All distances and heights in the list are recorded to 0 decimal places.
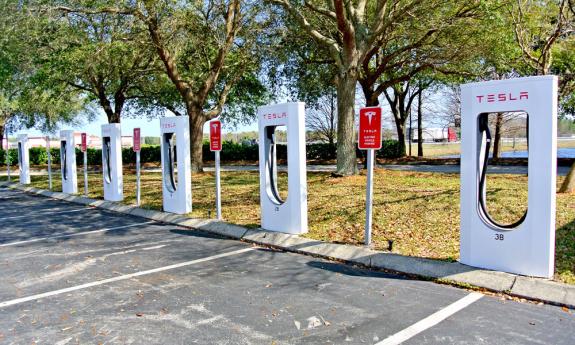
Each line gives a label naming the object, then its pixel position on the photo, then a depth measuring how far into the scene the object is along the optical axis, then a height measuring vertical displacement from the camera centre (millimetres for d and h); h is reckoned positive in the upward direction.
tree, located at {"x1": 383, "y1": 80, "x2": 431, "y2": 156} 27945 +2805
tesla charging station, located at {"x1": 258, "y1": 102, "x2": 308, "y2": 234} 7895 -413
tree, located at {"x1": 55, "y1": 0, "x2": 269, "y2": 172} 14344 +3957
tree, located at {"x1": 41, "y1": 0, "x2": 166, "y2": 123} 14234 +3631
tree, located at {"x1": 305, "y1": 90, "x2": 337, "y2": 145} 30656 +1731
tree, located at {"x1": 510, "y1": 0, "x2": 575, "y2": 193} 10612 +3055
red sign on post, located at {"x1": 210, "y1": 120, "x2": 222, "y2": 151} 9758 +265
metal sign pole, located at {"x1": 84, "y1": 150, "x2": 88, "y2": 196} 15496 -1271
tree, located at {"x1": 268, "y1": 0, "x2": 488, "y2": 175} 13031 +3445
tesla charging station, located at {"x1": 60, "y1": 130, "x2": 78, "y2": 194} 15703 -449
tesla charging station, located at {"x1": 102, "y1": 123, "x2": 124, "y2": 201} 13070 -342
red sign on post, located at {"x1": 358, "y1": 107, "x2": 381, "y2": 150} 6930 +268
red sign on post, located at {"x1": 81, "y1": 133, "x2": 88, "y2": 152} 15264 +274
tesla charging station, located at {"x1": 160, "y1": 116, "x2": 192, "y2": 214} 10492 -395
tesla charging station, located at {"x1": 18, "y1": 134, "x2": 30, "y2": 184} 20148 -349
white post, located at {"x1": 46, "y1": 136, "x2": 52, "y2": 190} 17117 +158
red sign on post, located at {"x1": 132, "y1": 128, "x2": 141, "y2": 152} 12027 +197
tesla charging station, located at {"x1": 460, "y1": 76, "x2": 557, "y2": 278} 5281 -433
